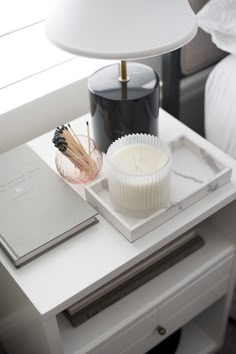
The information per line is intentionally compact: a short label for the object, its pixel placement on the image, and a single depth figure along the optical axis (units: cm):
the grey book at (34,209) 84
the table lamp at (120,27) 75
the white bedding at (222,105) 112
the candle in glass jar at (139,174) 83
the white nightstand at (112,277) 82
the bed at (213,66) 110
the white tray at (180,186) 86
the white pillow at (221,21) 109
